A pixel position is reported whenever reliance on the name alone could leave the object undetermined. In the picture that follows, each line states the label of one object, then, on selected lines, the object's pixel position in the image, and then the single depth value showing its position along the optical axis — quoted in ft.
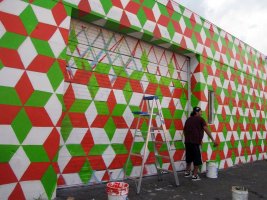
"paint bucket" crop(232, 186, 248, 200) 10.01
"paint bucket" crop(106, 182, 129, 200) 8.64
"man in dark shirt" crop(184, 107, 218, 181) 14.84
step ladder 12.77
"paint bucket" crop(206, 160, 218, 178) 15.74
